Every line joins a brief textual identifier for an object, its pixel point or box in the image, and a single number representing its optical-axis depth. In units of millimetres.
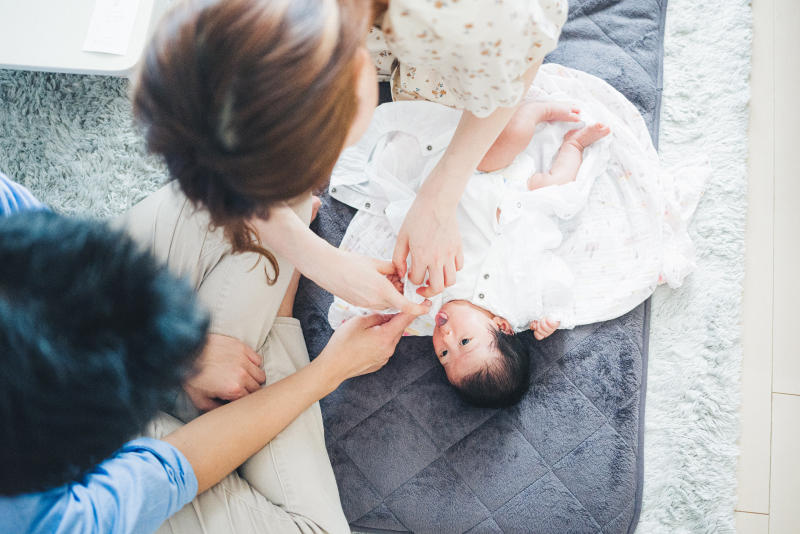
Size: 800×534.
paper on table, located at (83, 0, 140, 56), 1128
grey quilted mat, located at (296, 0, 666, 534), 1110
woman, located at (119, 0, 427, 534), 526
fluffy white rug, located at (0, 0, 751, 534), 1193
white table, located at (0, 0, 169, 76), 1122
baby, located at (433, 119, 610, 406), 1049
